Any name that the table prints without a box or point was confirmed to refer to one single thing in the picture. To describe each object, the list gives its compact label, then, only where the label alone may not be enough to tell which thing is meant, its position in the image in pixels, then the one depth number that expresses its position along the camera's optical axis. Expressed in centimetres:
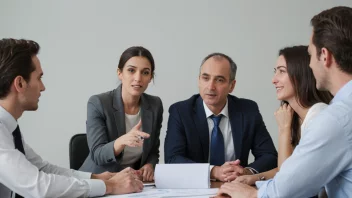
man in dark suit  276
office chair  304
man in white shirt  168
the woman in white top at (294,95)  234
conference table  213
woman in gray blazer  270
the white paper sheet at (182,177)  208
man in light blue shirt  140
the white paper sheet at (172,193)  187
